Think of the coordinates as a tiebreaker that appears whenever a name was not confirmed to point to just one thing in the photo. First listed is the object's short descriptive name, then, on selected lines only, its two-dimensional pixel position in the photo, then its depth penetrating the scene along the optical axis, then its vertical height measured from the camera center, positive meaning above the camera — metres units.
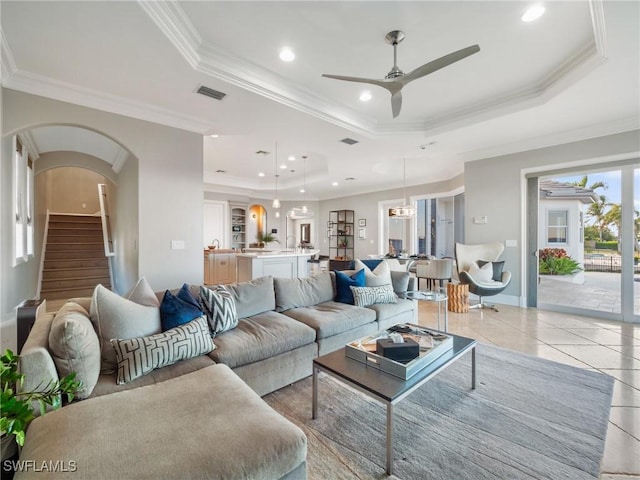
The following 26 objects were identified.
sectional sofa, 1.04 -0.79
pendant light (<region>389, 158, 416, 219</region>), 6.53 +0.61
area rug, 1.60 -1.27
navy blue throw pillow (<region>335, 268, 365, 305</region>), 3.42 -0.56
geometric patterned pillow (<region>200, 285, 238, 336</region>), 2.37 -0.61
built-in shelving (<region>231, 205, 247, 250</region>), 9.41 +0.38
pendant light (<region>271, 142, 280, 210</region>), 6.44 +0.80
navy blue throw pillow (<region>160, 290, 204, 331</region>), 2.08 -0.55
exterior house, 4.72 +0.34
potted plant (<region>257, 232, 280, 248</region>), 9.65 -0.03
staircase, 5.83 -0.44
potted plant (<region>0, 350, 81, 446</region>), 0.84 -0.52
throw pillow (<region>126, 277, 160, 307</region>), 2.14 -0.43
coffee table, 1.58 -0.87
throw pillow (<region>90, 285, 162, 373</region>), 1.81 -0.54
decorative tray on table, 1.81 -0.79
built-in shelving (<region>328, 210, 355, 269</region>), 9.94 +0.17
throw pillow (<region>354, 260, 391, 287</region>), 3.62 -0.48
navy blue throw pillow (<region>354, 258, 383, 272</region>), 4.04 -0.36
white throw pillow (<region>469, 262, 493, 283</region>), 4.84 -0.61
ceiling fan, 2.12 +1.33
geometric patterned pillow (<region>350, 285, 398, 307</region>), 3.30 -0.68
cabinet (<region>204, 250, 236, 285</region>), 7.41 -0.77
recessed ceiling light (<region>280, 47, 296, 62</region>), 2.76 +1.80
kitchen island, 5.20 -0.51
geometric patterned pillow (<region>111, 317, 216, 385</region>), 1.73 -0.71
